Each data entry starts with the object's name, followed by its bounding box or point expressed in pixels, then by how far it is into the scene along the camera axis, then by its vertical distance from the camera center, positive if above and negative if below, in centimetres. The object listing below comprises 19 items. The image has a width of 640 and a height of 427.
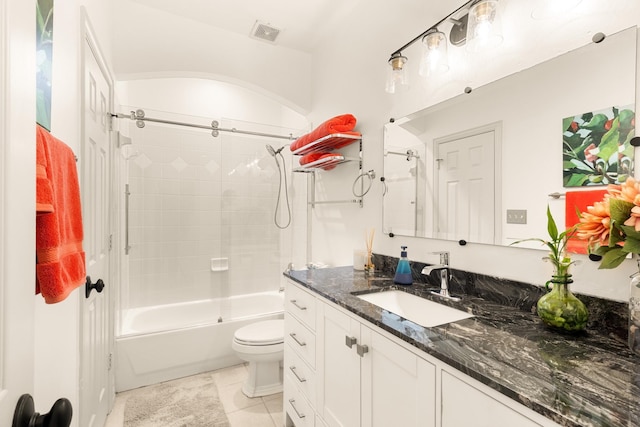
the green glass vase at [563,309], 92 -29
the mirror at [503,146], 100 +29
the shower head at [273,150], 304 +61
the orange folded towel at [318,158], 222 +41
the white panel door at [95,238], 135 -13
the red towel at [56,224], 67 -3
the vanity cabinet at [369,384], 74 -54
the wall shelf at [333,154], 210 +47
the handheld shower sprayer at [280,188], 309 +25
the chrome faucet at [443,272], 140 -27
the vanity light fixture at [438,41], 128 +81
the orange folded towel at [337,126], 205 +58
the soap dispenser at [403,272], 160 -31
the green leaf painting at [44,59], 82 +43
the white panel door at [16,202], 43 +1
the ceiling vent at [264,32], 242 +145
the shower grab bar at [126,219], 268 -6
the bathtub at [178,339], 223 -99
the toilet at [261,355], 209 -97
